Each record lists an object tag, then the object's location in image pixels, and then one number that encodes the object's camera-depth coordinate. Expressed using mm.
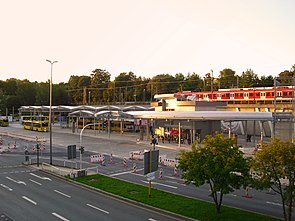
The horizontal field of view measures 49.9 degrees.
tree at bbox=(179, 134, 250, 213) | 18594
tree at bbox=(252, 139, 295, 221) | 16484
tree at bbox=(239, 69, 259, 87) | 107438
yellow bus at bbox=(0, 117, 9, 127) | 108331
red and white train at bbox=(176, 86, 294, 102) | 60469
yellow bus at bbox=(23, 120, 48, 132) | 87375
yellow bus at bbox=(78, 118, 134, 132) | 87200
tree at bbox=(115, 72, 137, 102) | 153250
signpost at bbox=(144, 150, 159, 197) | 24230
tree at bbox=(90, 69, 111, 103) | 168000
